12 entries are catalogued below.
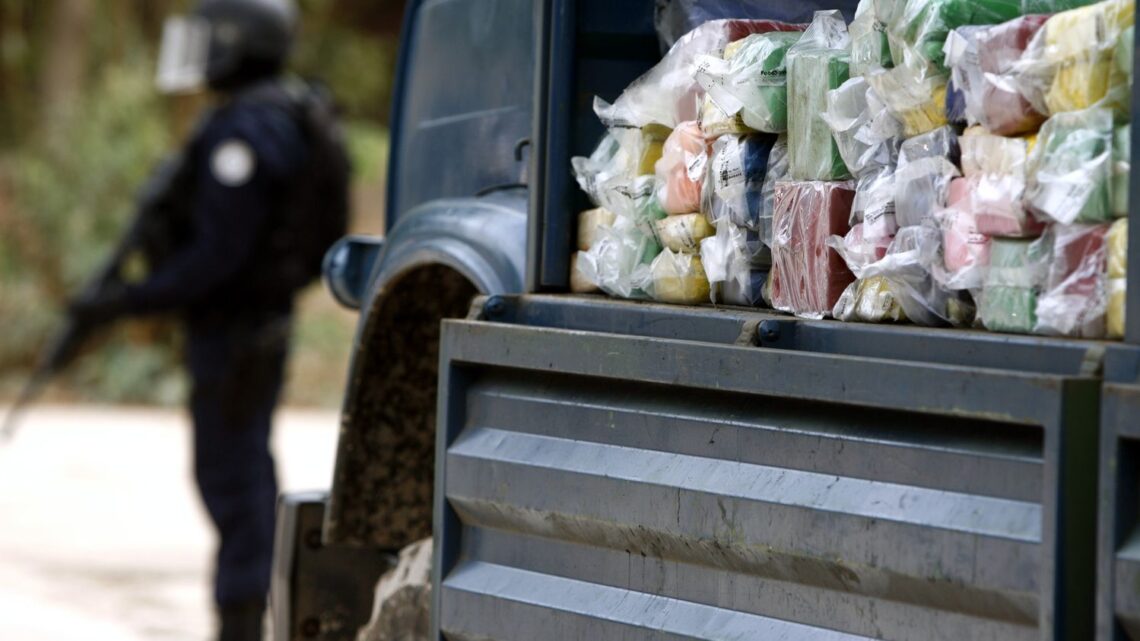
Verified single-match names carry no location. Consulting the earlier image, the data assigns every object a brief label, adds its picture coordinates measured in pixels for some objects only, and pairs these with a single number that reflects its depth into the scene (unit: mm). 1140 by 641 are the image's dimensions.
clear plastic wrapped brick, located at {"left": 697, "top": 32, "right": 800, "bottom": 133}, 5594
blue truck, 4223
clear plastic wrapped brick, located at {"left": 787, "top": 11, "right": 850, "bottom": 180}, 5355
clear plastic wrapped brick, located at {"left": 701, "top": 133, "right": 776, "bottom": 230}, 5676
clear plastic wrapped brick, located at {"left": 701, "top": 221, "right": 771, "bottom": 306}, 5738
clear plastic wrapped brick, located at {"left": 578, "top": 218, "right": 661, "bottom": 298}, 6090
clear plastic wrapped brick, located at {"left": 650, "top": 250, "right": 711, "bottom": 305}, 5910
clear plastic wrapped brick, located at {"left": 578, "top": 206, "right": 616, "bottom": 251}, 6316
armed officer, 12391
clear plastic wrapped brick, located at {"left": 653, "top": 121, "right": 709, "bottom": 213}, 5880
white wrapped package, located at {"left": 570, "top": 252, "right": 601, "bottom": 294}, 6352
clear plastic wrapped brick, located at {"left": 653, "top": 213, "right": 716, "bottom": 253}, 5898
